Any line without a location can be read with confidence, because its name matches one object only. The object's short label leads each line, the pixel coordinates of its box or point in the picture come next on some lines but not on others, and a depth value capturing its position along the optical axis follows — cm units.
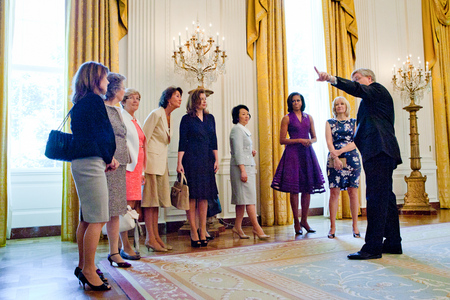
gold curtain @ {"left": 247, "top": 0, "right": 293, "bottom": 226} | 504
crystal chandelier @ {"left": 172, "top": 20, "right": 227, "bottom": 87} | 429
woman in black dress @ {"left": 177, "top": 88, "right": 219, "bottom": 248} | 333
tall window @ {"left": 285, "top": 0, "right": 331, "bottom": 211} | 580
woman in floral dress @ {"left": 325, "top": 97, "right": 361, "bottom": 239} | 368
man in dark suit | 268
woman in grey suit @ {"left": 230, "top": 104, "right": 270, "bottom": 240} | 358
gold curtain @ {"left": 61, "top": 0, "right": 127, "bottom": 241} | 392
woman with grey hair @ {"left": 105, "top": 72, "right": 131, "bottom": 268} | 237
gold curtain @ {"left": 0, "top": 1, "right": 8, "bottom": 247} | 370
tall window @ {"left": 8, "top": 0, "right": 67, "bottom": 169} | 430
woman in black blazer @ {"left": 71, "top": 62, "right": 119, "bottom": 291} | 199
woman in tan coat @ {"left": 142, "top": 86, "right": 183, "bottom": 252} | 315
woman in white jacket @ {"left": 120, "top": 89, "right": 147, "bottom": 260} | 269
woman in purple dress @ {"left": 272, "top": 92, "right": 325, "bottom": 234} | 391
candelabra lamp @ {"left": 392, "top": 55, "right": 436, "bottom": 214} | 596
